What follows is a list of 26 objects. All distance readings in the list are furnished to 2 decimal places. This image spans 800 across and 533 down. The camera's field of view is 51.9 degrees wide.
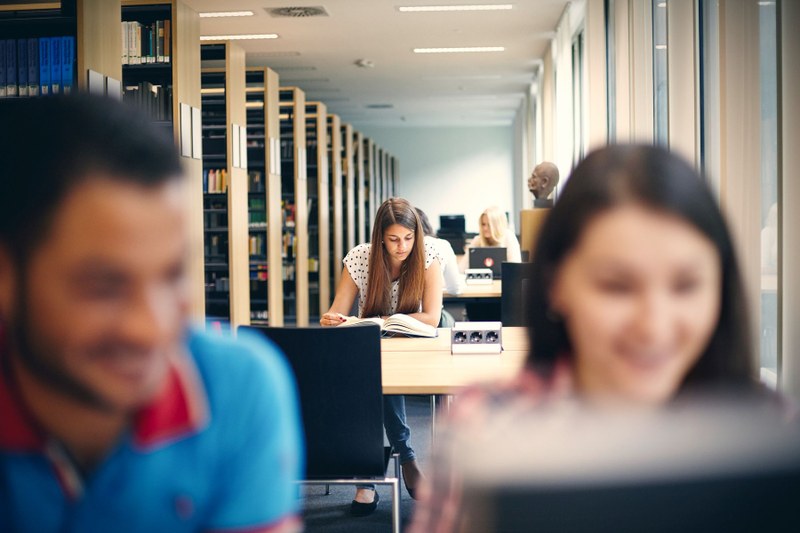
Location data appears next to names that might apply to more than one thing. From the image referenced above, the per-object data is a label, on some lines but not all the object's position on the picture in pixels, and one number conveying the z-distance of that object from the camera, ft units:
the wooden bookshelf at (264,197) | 23.70
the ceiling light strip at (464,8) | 25.67
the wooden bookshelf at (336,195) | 33.58
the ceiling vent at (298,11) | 25.45
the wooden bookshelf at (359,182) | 40.98
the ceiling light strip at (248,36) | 29.21
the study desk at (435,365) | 7.57
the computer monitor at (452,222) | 38.73
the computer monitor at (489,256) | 20.61
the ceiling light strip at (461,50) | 32.94
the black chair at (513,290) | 13.76
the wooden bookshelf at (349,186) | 37.06
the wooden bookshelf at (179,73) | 16.42
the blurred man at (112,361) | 1.80
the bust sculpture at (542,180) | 19.20
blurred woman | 2.22
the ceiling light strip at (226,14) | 25.72
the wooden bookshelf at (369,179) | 45.06
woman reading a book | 11.69
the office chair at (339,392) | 7.27
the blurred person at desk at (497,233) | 20.67
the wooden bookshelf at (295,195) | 27.40
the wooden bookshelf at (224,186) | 20.03
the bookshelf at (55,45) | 11.74
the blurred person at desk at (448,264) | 15.30
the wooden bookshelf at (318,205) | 30.58
